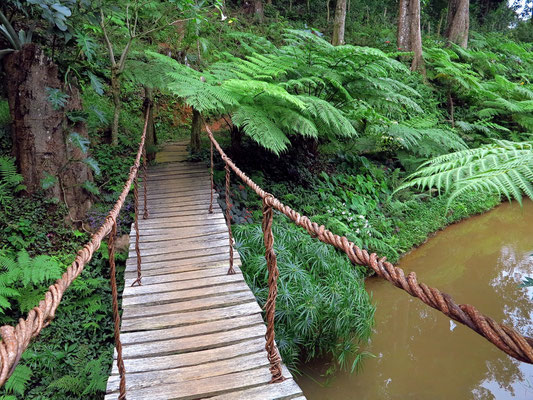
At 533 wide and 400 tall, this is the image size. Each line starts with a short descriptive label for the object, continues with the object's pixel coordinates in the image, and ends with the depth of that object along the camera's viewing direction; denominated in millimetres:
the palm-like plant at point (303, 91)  4414
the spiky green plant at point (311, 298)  3537
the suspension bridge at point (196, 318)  941
